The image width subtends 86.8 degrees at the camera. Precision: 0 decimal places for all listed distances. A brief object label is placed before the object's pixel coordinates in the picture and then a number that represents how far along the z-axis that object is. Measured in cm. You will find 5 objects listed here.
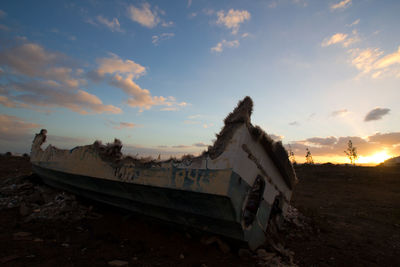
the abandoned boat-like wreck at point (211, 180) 247
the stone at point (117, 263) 264
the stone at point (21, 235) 332
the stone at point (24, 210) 437
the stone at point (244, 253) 292
